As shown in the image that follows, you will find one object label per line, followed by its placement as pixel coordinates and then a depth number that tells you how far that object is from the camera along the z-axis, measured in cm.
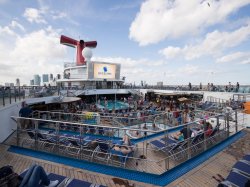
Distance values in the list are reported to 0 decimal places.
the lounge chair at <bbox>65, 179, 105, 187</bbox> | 382
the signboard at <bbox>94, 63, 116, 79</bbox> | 3541
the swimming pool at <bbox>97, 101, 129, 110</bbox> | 2119
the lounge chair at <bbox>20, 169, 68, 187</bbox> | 394
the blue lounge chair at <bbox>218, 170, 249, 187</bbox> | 370
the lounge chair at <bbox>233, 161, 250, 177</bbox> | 419
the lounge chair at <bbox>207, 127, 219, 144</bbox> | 637
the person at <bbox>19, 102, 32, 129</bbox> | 798
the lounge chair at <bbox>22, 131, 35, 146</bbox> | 641
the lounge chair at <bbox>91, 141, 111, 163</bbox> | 517
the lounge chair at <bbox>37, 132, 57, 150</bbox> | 601
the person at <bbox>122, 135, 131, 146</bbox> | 573
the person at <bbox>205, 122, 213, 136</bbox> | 637
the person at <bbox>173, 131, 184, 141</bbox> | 670
